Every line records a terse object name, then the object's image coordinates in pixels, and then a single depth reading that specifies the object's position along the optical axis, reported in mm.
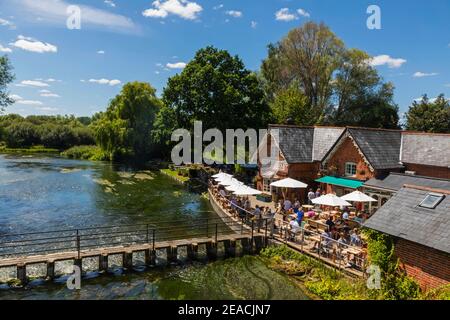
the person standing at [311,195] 27891
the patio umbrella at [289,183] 26469
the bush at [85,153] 77562
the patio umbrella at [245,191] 25653
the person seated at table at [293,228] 20564
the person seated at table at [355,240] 18188
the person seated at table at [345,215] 22362
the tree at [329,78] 56250
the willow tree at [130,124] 68750
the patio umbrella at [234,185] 26823
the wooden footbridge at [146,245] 17078
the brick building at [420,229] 12723
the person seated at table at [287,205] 25234
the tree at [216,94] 45250
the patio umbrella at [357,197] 21781
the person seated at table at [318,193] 28256
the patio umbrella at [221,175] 30959
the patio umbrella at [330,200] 21156
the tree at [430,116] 52219
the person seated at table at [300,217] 21539
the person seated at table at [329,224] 19828
